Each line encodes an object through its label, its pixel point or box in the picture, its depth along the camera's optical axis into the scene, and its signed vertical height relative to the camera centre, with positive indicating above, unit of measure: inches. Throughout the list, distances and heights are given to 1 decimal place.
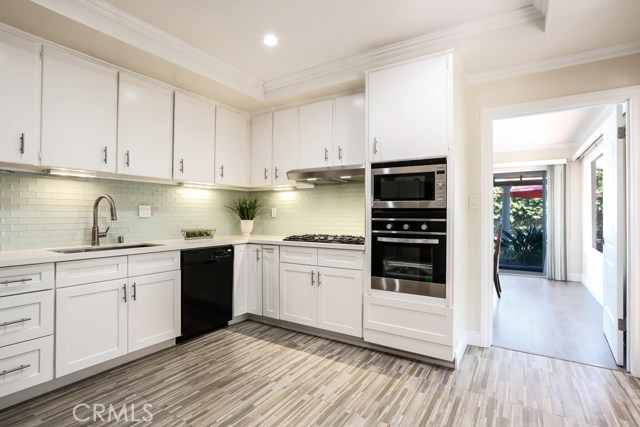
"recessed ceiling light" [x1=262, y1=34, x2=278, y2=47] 103.2 +57.0
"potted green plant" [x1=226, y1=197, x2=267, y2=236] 160.9 +3.8
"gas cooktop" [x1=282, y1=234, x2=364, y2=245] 121.8 -8.3
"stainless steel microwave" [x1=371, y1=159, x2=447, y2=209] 100.4 +10.9
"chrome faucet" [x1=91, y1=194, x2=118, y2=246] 106.7 -1.0
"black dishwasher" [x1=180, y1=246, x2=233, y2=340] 118.8 -27.7
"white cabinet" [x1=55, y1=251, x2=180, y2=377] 88.0 -29.6
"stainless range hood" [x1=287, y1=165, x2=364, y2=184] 119.0 +16.6
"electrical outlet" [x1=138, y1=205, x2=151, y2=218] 125.6 +2.1
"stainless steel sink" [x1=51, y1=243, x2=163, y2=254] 99.6 -10.4
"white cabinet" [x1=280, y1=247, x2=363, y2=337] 116.2 -27.8
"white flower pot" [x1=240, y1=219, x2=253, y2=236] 160.1 -4.4
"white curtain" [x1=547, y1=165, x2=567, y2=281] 241.6 -2.8
